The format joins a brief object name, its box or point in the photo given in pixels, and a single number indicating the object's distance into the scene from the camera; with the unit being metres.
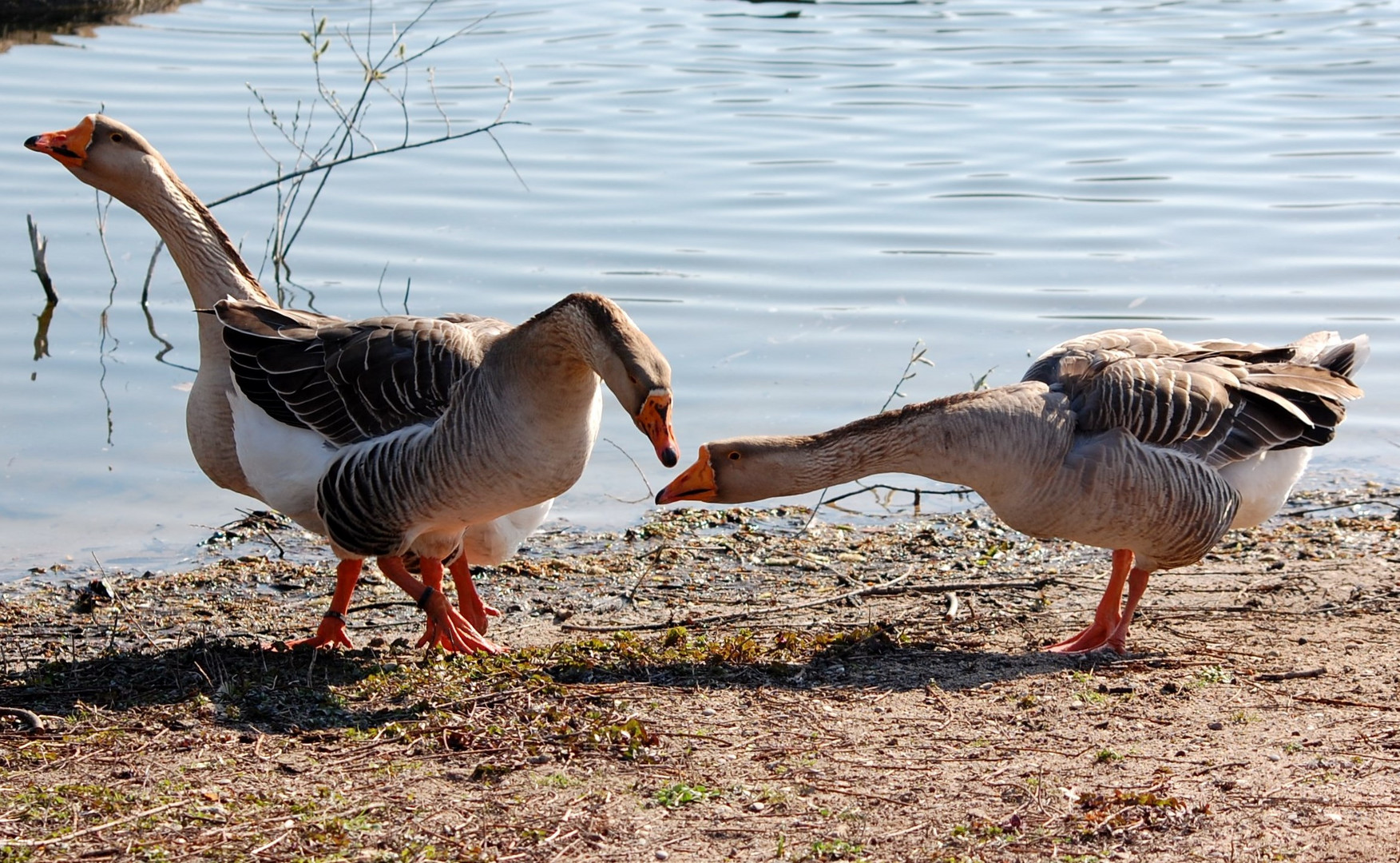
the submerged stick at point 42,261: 9.54
